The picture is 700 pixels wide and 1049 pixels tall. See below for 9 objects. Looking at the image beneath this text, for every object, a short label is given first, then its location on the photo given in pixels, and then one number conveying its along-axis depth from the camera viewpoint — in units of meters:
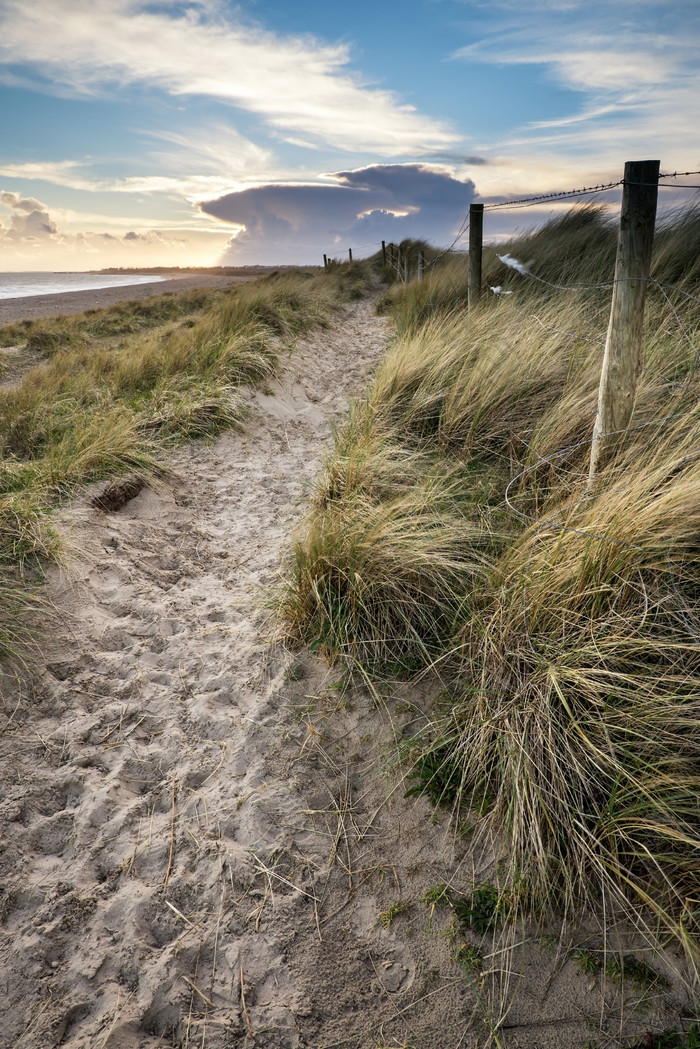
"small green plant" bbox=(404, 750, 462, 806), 1.96
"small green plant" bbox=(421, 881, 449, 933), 1.74
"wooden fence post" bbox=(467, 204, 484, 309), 6.57
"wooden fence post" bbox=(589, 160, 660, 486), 2.58
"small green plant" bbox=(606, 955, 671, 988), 1.47
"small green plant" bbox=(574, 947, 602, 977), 1.52
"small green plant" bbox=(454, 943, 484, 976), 1.59
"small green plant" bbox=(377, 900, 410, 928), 1.74
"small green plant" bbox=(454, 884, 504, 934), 1.65
